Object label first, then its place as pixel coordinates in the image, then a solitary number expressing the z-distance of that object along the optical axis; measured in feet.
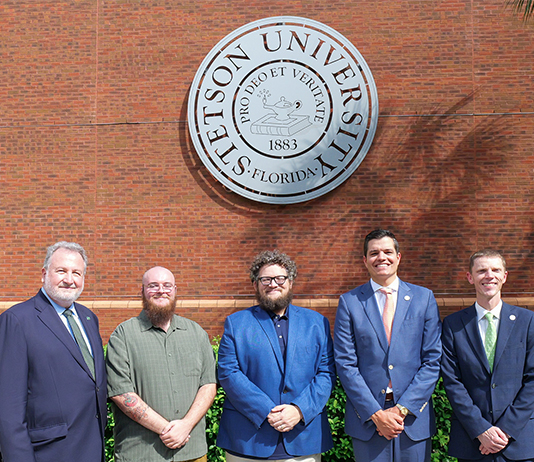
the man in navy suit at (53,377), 9.16
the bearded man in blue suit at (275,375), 10.69
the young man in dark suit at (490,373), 10.62
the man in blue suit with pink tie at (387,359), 10.68
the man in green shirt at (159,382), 10.69
